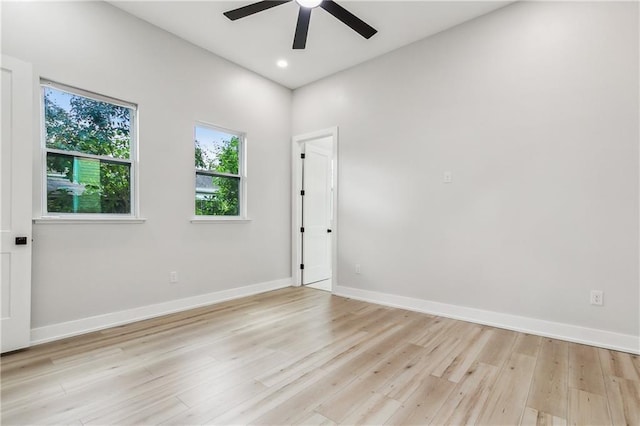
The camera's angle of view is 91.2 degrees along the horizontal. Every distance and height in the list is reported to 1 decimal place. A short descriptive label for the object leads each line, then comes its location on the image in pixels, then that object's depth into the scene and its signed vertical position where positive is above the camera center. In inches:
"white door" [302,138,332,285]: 202.4 -1.0
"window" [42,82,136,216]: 112.5 +22.6
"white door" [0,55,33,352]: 98.3 +2.6
